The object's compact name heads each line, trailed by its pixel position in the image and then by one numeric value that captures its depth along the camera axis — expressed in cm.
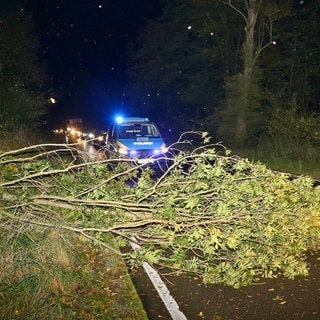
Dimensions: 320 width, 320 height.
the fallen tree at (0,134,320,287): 434
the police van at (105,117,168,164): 1243
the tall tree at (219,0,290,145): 2172
